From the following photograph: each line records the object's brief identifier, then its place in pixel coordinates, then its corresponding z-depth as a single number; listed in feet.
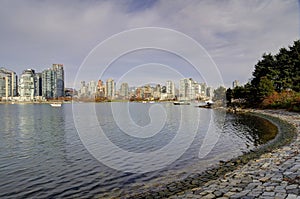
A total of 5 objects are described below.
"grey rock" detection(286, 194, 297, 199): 19.99
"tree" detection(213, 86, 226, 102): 329.27
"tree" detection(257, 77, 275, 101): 172.55
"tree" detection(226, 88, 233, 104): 284.45
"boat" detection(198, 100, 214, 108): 313.61
